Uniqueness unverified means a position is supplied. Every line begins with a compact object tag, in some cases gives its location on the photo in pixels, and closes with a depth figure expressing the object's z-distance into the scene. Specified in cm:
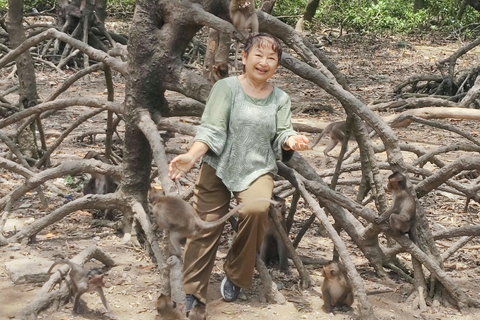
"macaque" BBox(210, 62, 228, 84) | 475
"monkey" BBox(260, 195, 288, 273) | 476
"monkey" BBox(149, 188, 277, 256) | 325
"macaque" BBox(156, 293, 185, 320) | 311
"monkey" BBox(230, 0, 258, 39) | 415
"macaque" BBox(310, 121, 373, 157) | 820
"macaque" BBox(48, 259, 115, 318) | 376
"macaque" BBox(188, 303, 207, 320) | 375
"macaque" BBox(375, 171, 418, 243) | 402
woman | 368
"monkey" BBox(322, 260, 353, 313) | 407
